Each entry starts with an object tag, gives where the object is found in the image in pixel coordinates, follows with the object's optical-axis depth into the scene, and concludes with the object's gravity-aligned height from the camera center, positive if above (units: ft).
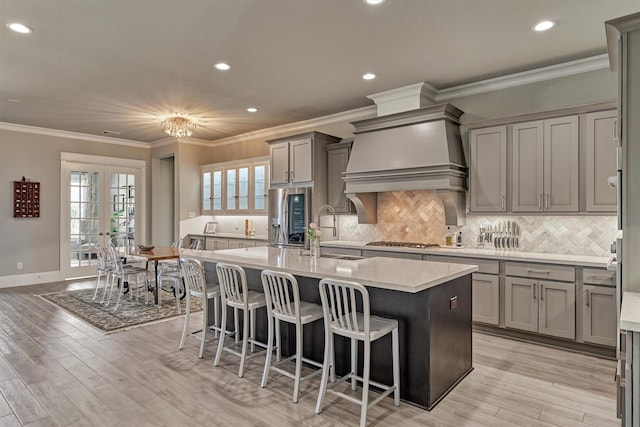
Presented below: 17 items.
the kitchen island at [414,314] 8.64 -2.40
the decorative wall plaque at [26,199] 22.53 +0.98
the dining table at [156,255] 17.10 -1.85
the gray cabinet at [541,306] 11.98 -2.97
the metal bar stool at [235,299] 10.41 -2.44
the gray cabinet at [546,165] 12.75 +1.77
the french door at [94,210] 24.64 +0.37
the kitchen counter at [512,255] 11.87 -1.38
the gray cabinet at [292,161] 19.22 +2.85
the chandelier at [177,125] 19.57 +4.70
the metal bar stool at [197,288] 11.69 -2.36
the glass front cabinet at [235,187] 22.98 +1.85
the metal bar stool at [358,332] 7.83 -2.50
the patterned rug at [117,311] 15.20 -4.28
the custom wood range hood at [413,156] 14.71 +2.45
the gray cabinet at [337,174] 18.84 +2.09
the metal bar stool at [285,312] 9.03 -2.44
